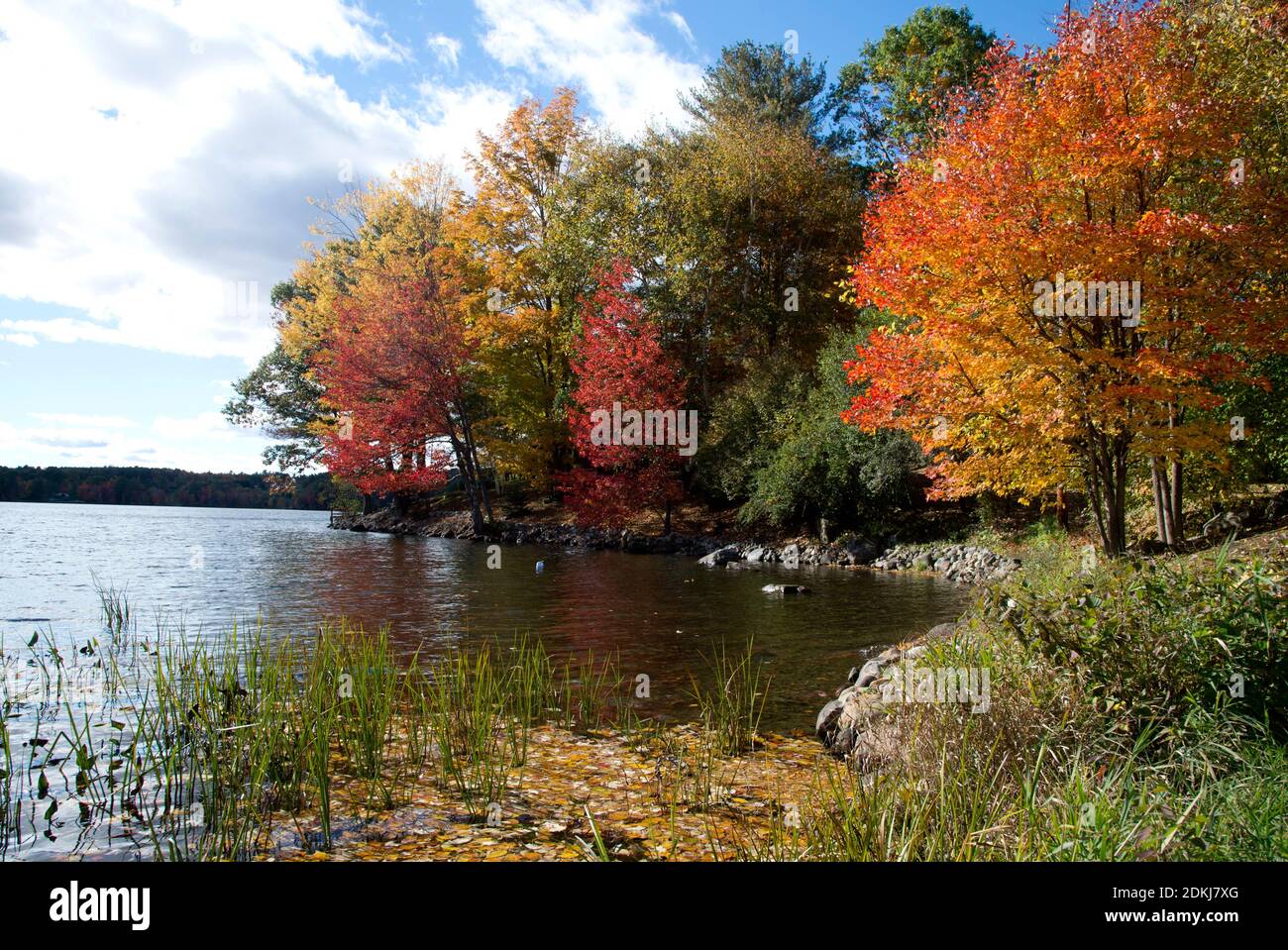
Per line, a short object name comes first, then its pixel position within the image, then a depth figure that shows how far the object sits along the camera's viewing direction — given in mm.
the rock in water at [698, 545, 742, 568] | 22844
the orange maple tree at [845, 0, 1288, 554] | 9820
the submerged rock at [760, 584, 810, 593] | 16172
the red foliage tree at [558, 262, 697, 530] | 27188
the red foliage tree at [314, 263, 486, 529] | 30062
